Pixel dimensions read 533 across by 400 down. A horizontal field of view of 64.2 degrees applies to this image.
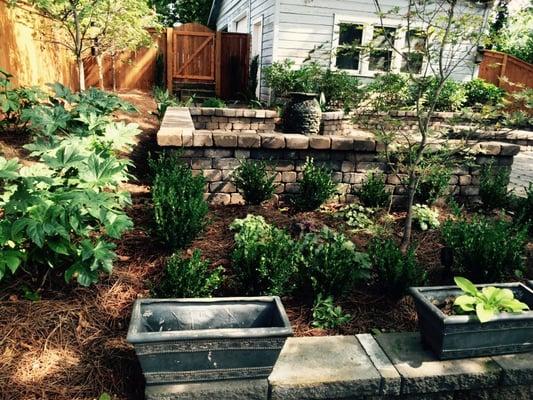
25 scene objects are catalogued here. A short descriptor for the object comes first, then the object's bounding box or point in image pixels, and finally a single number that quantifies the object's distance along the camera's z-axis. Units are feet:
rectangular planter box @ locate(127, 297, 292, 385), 5.82
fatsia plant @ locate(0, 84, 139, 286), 6.56
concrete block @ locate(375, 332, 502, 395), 6.67
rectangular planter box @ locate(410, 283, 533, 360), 6.69
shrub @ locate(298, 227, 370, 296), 8.35
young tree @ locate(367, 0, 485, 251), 9.88
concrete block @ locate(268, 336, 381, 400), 6.30
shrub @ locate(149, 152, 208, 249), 9.35
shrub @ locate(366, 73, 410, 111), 12.01
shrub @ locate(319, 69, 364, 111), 27.96
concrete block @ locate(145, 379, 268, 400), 5.96
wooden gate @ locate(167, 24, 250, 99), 44.16
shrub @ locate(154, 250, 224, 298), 7.70
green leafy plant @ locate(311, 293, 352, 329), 8.01
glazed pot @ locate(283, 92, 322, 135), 18.88
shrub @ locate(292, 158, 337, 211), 12.51
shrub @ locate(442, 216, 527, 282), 9.02
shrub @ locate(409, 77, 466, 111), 31.27
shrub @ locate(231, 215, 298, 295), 8.14
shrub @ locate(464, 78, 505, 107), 33.04
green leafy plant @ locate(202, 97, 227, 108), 30.53
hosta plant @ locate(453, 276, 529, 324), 6.71
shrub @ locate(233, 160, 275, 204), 12.49
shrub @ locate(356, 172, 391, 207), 13.16
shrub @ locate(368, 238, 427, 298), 8.52
